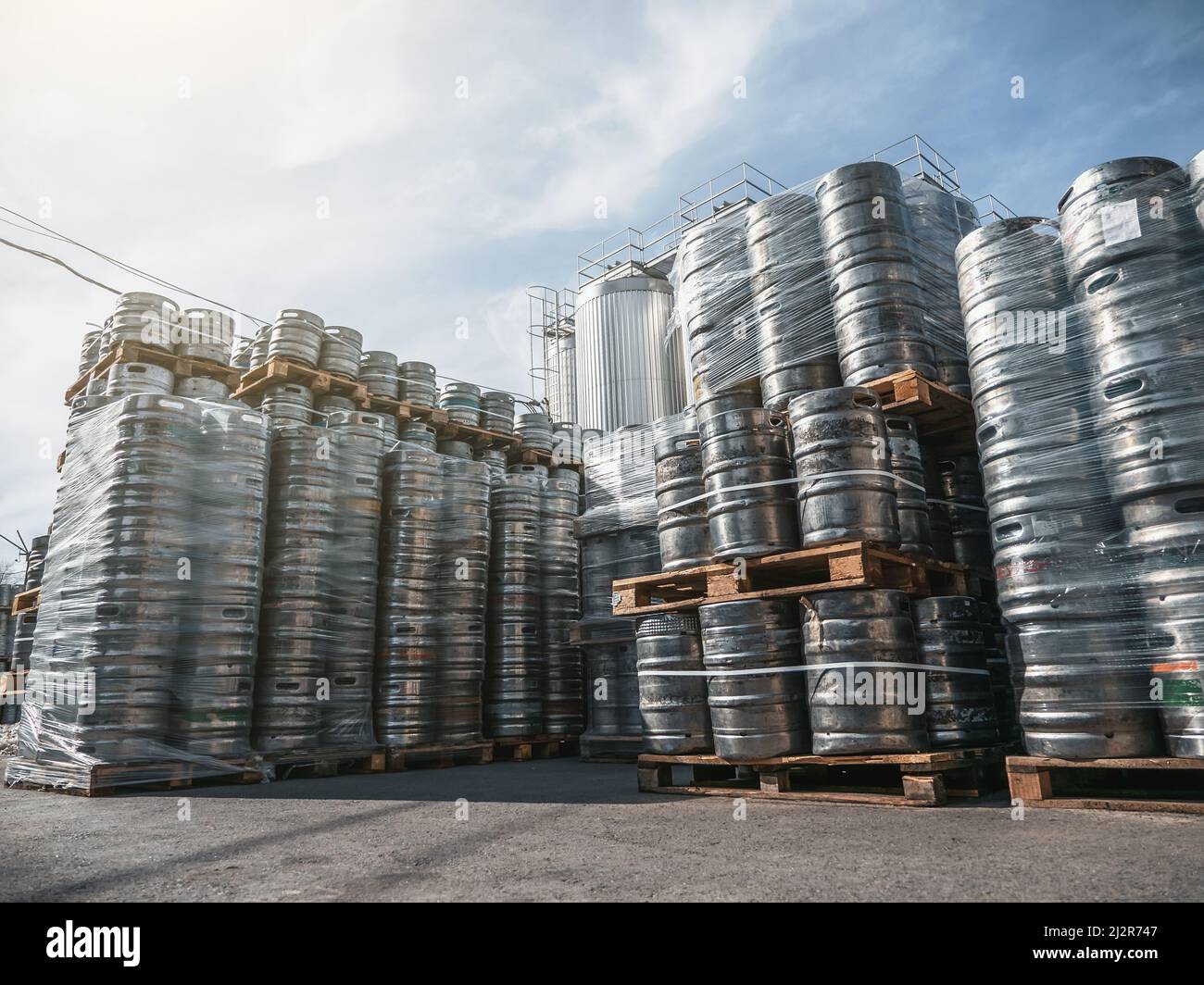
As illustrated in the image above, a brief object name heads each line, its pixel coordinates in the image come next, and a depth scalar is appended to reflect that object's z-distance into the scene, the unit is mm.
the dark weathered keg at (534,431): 10242
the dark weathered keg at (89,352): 8242
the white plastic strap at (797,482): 4461
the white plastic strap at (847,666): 4227
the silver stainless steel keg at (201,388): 7529
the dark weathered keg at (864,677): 4172
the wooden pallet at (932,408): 4855
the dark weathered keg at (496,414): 9906
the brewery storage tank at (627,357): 13406
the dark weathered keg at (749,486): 4691
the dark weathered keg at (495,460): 9348
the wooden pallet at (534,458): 10156
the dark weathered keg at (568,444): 10523
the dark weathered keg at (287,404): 7715
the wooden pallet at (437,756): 6594
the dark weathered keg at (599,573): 7090
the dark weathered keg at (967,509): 5309
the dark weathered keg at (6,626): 14805
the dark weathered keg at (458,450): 9391
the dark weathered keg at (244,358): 8664
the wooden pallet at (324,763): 5945
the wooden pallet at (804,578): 4282
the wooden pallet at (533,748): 7453
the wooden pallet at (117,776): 5074
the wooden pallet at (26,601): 7902
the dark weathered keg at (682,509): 5137
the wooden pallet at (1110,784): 3545
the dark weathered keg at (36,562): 8750
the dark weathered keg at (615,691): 6879
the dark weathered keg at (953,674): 4438
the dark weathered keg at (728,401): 5289
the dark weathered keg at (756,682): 4445
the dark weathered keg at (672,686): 4863
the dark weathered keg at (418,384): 9047
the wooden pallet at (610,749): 6746
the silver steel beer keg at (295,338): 7887
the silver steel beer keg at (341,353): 8297
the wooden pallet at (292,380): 7738
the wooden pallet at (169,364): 7242
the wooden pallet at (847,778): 4047
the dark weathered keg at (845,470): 4430
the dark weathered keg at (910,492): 4812
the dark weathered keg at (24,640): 8594
